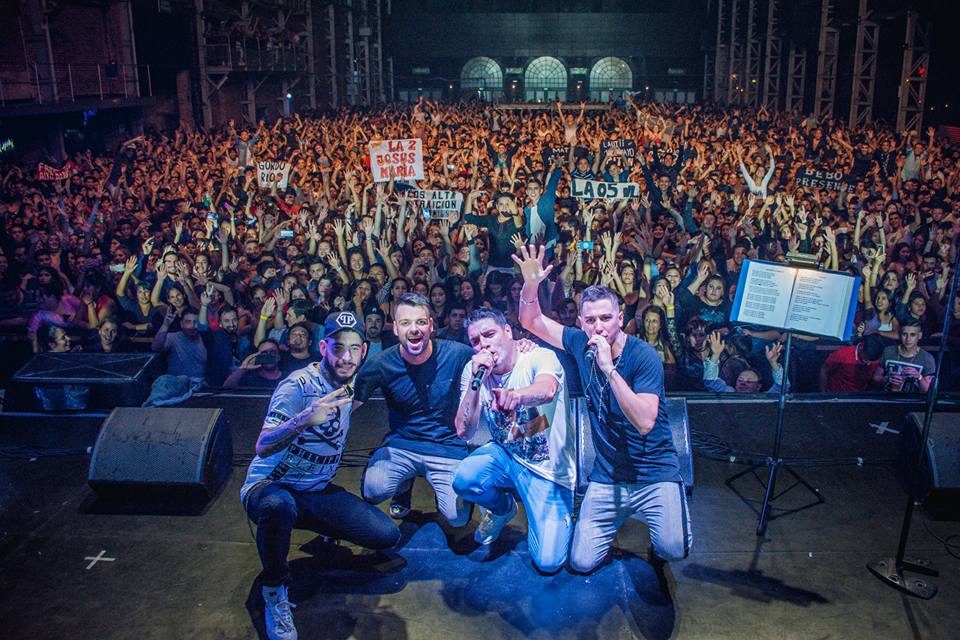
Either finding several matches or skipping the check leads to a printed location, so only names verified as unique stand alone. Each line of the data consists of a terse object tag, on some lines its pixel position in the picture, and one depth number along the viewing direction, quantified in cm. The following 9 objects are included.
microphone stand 381
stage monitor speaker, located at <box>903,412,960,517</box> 453
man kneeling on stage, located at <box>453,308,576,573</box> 408
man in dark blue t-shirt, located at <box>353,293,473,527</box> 452
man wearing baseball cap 369
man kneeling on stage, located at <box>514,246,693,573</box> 397
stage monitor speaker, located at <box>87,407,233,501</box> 471
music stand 449
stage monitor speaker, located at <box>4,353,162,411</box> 597
